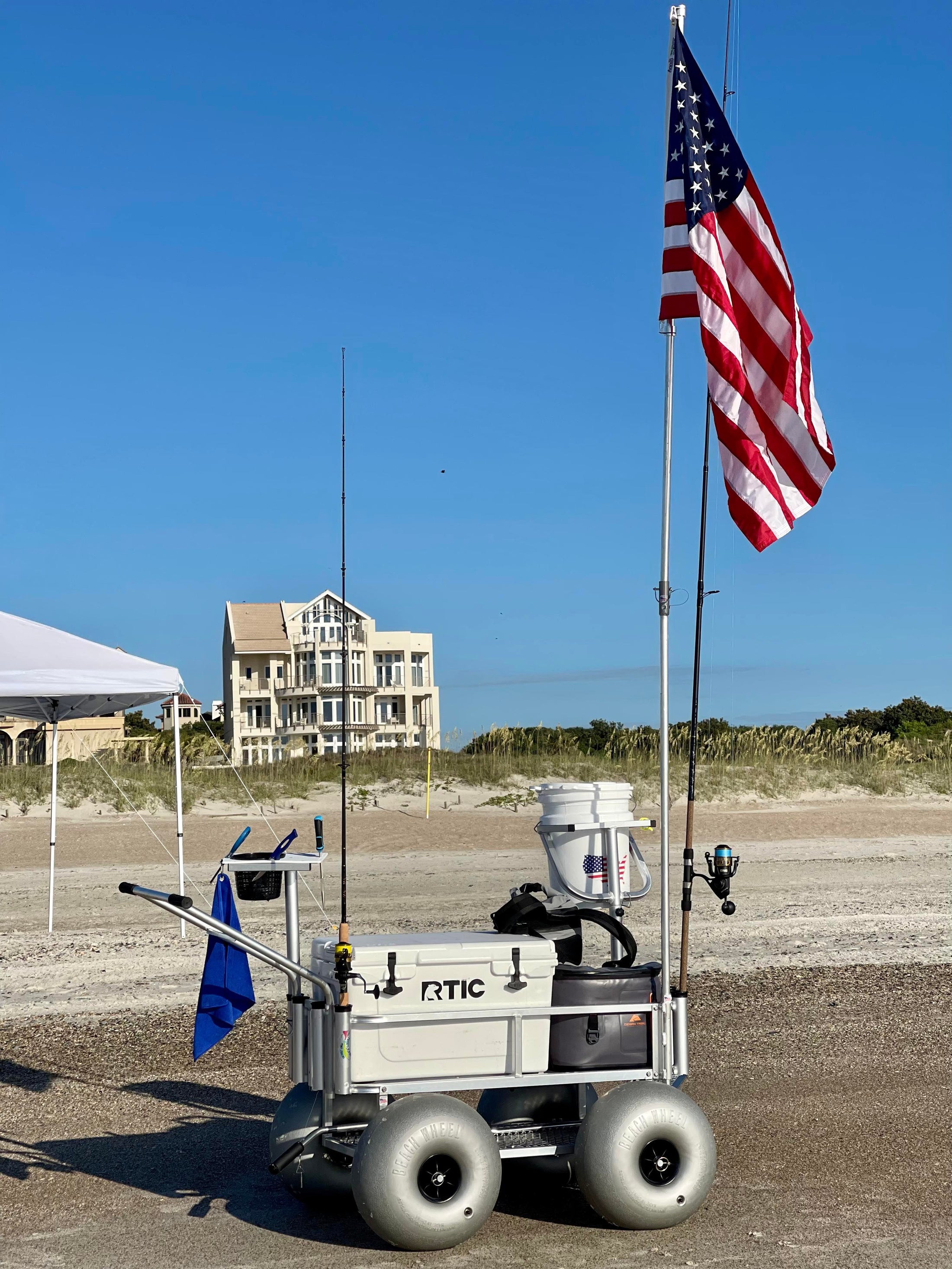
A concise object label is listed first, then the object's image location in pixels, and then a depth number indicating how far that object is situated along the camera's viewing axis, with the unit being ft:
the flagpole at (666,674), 18.74
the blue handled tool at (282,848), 20.12
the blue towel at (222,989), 20.06
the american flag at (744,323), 21.58
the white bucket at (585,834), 20.08
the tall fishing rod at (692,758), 20.58
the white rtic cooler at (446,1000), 17.71
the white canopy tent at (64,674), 34.94
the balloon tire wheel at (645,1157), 17.78
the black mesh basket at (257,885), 19.90
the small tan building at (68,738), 152.25
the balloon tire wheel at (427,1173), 16.98
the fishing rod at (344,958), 17.15
